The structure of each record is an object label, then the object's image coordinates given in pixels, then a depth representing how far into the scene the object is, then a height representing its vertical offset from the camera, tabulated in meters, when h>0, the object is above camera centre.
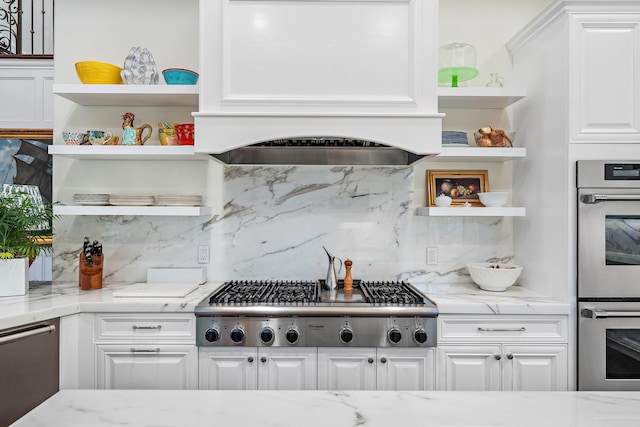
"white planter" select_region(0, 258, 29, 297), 2.22 -0.32
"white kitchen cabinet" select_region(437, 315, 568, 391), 2.14 -0.66
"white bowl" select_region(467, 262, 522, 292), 2.42 -0.33
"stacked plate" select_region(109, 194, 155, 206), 2.54 +0.09
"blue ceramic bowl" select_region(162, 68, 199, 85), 2.45 +0.79
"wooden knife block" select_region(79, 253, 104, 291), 2.48 -0.34
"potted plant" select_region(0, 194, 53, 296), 2.22 -0.14
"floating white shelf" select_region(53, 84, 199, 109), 2.41 +0.69
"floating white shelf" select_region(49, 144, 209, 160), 2.40 +0.36
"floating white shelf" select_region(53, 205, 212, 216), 2.43 +0.03
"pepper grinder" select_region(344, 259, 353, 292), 2.51 -0.36
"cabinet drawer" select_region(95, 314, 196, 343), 2.13 -0.55
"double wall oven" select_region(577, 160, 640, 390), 2.12 -0.26
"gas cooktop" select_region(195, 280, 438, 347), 2.08 -0.52
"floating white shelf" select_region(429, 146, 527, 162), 2.46 +0.37
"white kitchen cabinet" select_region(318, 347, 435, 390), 2.10 -0.74
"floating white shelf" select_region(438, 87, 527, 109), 2.48 +0.70
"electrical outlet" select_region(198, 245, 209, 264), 2.75 -0.24
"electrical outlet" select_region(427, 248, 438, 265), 2.77 -0.26
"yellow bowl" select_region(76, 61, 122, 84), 2.46 +0.82
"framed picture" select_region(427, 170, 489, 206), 2.74 +0.21
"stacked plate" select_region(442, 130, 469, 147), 2.52 +0.46
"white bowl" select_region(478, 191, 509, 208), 2.53 +0.11
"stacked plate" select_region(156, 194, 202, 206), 2.56 +0.09
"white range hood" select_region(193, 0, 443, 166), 2.18 +0.79
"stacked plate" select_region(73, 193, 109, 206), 2.51 +0.09
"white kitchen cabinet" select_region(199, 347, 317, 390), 2.10 -0.74
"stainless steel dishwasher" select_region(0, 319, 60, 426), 1.77 -0.66
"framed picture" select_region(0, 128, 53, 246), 3.47 +0.49
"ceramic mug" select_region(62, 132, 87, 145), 2.51 +0.44
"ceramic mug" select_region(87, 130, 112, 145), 2.51 +0.45
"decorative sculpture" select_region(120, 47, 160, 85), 2.47 +0.84
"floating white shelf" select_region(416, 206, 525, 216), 2.46 +0.03
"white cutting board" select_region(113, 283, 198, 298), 2.22 -0.40
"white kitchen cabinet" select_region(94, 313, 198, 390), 2.12 -0.66
